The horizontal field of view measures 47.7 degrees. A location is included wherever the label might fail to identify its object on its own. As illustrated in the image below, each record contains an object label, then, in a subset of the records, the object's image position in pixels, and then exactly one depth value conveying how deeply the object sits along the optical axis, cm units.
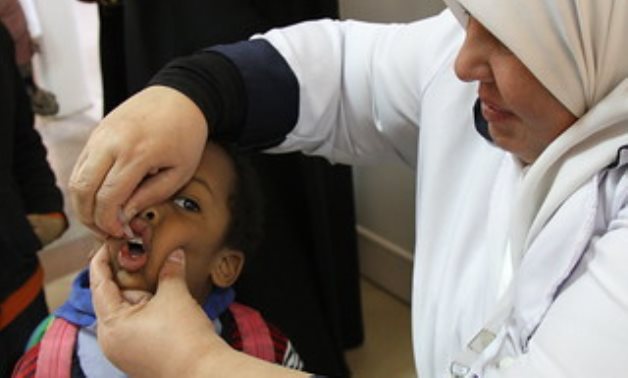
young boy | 82
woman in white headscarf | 54
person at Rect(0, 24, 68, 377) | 133
